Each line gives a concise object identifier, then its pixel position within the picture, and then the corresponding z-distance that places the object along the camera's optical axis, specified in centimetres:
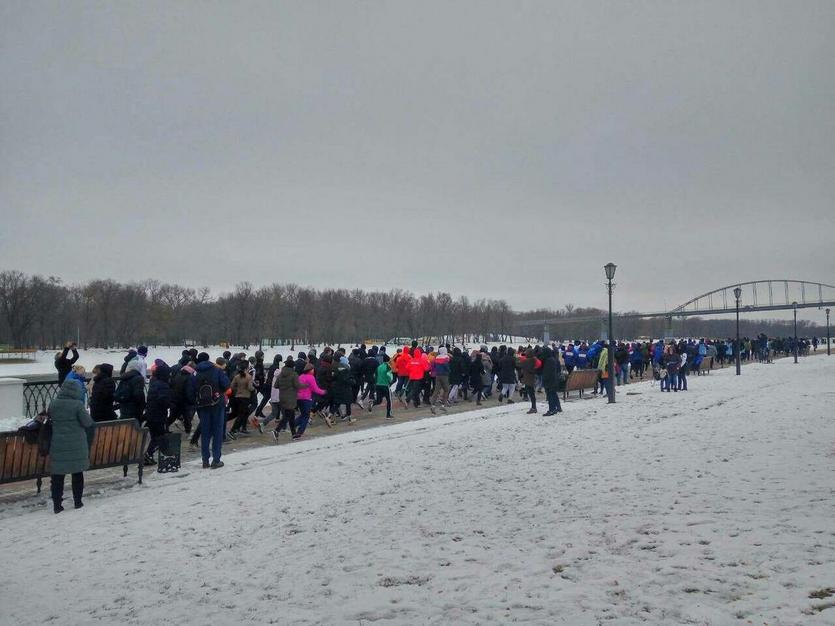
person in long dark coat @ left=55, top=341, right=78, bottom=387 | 1317
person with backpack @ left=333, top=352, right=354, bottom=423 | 1570
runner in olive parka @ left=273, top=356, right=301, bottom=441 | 1327
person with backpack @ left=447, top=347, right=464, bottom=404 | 1898
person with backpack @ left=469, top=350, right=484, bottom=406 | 1964
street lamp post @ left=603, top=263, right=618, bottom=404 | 1842
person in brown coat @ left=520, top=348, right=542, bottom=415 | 1648
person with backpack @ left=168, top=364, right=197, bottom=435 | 1180
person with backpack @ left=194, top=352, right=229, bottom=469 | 1027
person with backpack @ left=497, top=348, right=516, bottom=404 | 1988
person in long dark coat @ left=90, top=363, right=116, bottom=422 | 1075
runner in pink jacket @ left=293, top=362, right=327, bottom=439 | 1352
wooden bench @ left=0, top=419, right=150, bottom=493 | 836
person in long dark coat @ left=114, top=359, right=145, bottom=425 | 1084
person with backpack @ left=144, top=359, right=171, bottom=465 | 1048
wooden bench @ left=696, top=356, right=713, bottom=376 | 3105
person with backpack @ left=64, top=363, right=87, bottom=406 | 1114
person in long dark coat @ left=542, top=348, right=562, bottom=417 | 1575
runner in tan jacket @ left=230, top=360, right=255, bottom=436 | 1335
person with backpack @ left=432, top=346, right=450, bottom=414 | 1844
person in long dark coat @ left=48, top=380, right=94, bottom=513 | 790
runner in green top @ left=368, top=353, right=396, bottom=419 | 1700
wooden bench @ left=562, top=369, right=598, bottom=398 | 1981
